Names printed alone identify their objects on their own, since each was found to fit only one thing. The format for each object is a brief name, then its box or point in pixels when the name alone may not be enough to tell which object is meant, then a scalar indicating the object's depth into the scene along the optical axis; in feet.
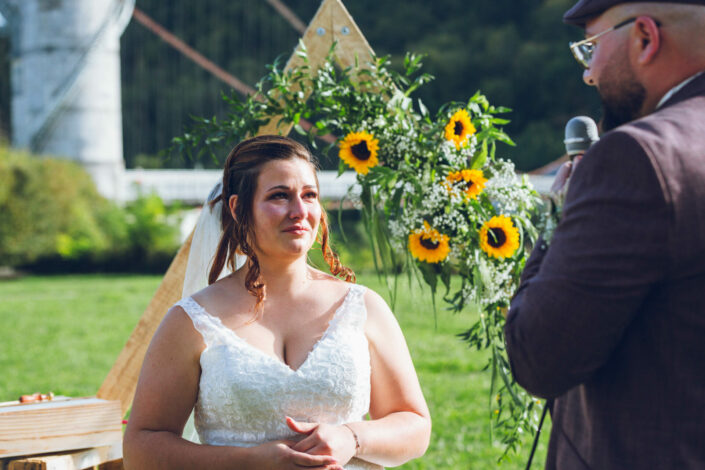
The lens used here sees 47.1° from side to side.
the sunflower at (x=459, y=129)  8.86
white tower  81.66
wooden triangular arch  8.96
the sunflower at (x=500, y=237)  8.79
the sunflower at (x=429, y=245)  8.89
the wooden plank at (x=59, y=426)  7.74
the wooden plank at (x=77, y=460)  7.70
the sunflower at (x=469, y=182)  8.82
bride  6.48
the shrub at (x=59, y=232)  63.05
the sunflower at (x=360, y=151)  9.00
